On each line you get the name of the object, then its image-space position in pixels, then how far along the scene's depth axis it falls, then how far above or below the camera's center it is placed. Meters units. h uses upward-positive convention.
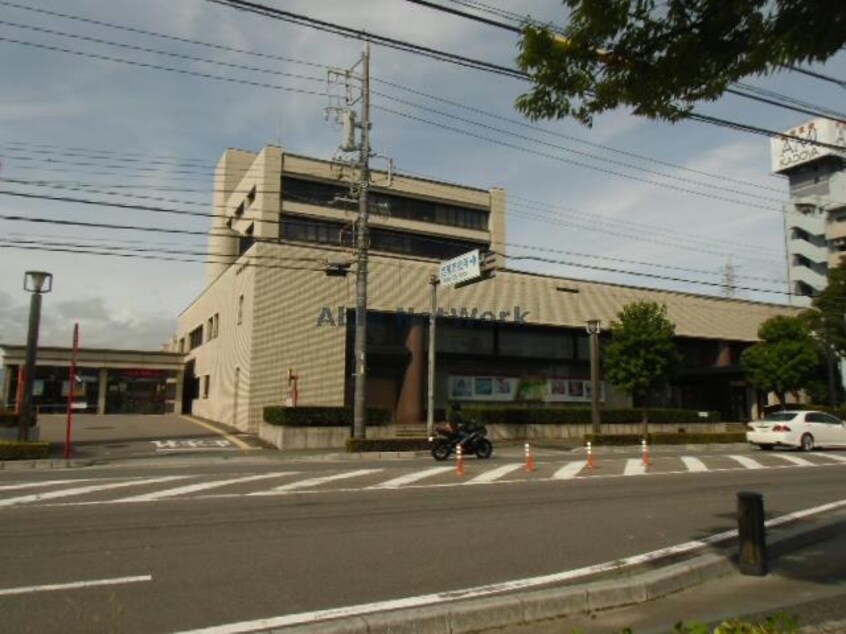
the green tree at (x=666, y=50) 5.11 +2.80
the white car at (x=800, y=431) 25.28 -0.88
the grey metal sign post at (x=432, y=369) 26.40 +1.18
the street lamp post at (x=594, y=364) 30.06 +1.61
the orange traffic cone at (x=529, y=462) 17.92 -1.50
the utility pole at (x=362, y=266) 24.88 +4.74
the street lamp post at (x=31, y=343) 21.78 +1.64
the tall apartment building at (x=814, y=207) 81.44 +22.86
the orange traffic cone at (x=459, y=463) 16.62 -1.42
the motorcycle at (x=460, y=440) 21.22 -1.13
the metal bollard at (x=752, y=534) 7.11 -1.28
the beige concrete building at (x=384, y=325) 32.34 +4.01
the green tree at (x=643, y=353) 31.86 +2.26
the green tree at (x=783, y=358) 41.03 +2.71
